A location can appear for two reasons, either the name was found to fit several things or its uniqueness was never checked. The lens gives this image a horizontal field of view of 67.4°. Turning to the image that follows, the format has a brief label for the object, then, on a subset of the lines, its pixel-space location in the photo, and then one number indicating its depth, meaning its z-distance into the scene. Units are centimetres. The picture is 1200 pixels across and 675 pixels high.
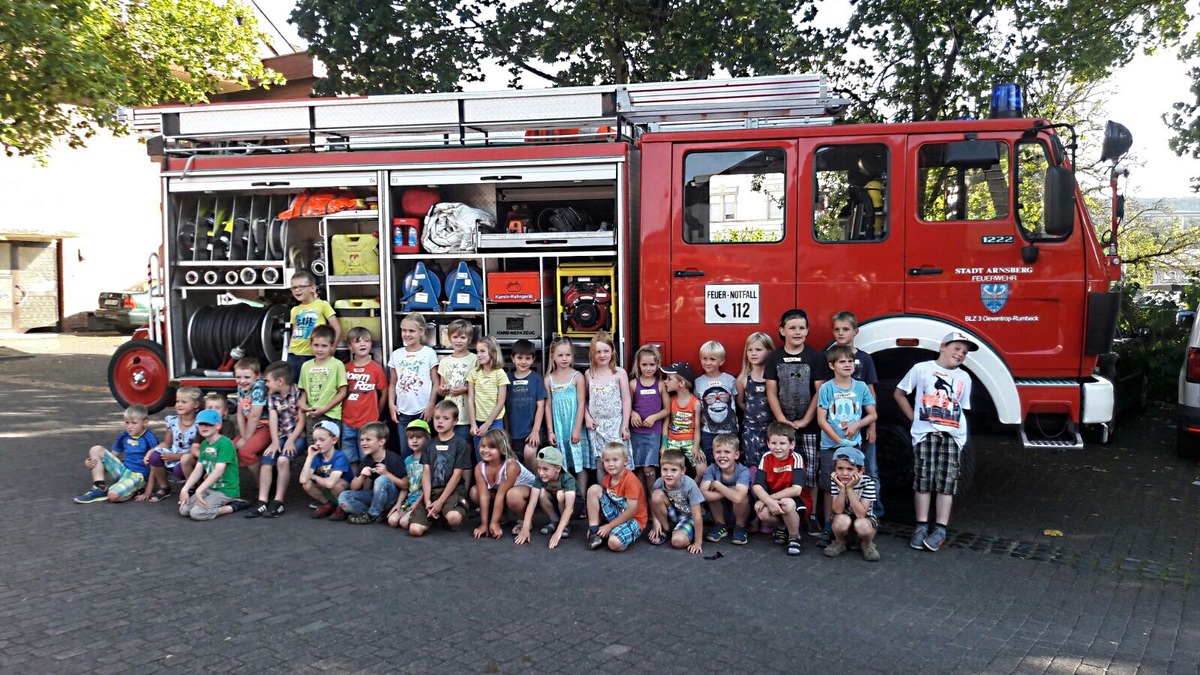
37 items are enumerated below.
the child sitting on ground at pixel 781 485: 593
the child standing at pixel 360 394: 693
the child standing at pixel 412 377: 685
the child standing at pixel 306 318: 728
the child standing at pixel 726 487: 602
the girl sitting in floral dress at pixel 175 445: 704
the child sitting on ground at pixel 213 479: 661
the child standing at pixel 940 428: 592
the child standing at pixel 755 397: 631
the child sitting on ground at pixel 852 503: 569
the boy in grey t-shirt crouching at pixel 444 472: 629
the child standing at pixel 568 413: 653
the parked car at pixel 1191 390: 796
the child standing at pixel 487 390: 657
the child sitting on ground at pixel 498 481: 616
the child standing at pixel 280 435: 682
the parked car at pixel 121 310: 2203
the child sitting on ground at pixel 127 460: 709
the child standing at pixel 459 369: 671
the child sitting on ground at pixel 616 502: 589
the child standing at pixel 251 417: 708
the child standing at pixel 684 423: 631
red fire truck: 624
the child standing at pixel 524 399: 664
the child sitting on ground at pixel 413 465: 643
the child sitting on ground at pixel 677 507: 588
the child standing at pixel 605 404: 647
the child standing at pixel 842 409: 600
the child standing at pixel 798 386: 621
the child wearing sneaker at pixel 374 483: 652
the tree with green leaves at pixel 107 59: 1151
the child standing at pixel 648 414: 642
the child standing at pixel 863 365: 609
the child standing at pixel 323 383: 693
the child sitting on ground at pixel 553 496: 602
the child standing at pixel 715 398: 636
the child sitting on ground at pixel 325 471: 664
